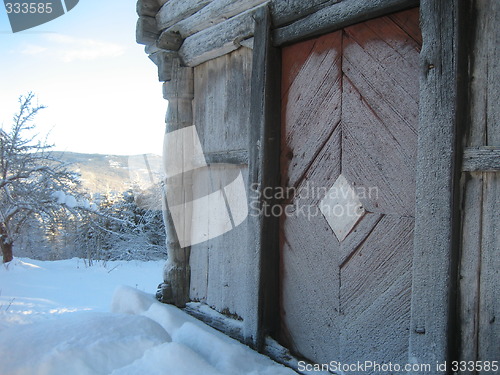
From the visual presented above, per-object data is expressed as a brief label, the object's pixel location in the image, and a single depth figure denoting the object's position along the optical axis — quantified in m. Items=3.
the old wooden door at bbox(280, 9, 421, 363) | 2.16
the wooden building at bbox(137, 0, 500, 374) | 1.78
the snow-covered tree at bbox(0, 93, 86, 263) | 10.35
